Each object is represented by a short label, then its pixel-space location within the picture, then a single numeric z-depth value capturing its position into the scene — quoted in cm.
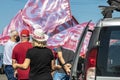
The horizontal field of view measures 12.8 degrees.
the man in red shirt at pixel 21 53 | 998
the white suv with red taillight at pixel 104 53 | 678
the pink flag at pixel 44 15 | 2012
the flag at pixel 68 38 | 1395
